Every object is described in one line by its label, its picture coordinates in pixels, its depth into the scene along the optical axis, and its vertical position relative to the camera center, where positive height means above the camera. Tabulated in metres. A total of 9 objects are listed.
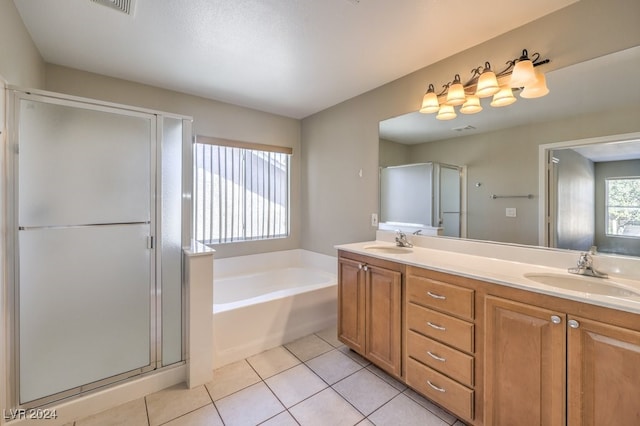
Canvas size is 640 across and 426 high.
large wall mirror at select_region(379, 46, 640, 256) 1.45 +0.34
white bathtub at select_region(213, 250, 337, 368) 2.20 -0.88
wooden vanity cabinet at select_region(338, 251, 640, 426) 1.06 -0.67
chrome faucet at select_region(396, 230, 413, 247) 2.36 -0.25
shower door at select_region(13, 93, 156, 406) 1.51 -0.21
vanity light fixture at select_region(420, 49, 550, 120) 1.64 +0.83
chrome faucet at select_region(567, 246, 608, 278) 1.41 -0.29
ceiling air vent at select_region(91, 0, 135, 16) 1.53 +1.19
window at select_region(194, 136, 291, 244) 3.04 +0.25
